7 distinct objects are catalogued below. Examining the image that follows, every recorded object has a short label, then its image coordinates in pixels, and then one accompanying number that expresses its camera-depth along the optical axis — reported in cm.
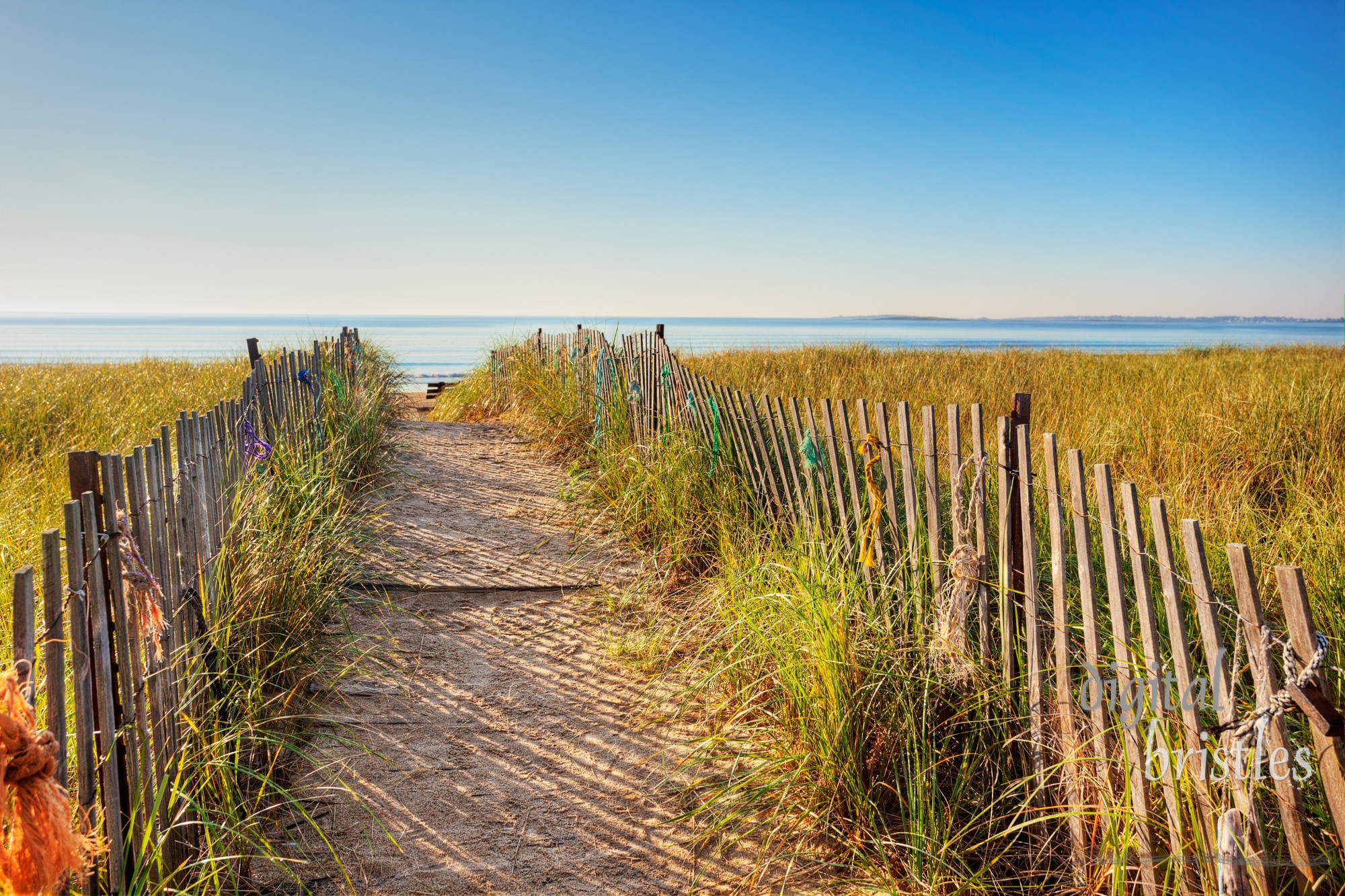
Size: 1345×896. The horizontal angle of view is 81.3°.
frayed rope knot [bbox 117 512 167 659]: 192
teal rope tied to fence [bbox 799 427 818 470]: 351
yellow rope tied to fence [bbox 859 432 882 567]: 296
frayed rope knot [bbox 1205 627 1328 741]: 141
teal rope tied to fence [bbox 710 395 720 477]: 478
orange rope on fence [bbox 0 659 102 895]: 126
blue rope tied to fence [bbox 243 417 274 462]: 411
